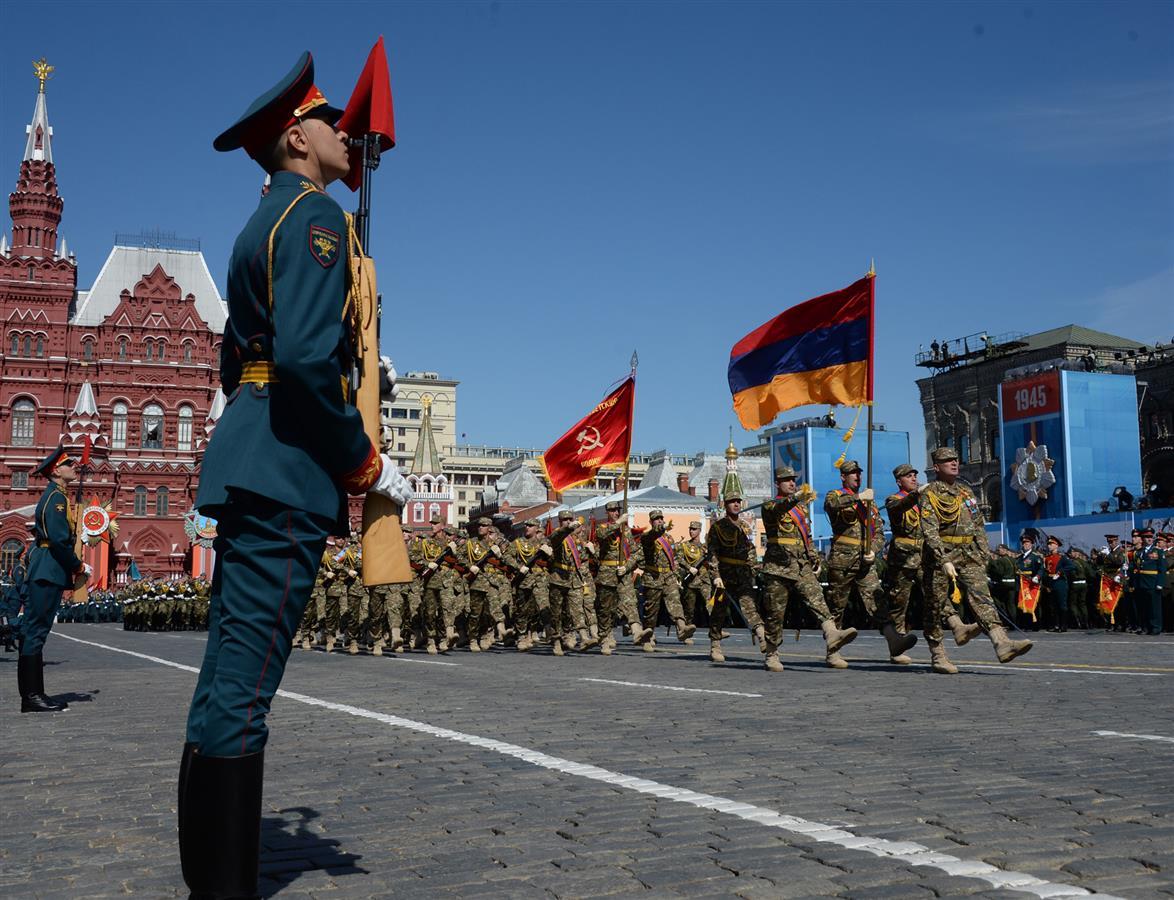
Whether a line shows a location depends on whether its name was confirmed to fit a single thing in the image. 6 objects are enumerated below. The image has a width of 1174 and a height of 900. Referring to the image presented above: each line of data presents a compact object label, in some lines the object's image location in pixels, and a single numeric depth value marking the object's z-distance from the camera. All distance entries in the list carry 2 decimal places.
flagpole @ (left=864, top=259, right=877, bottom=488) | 14.22
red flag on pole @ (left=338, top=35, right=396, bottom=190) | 5.34
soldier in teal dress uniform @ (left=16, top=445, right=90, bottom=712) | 9.50
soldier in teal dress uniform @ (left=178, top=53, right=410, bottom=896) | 3.16
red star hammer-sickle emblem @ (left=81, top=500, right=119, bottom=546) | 44.12
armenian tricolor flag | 14.59
